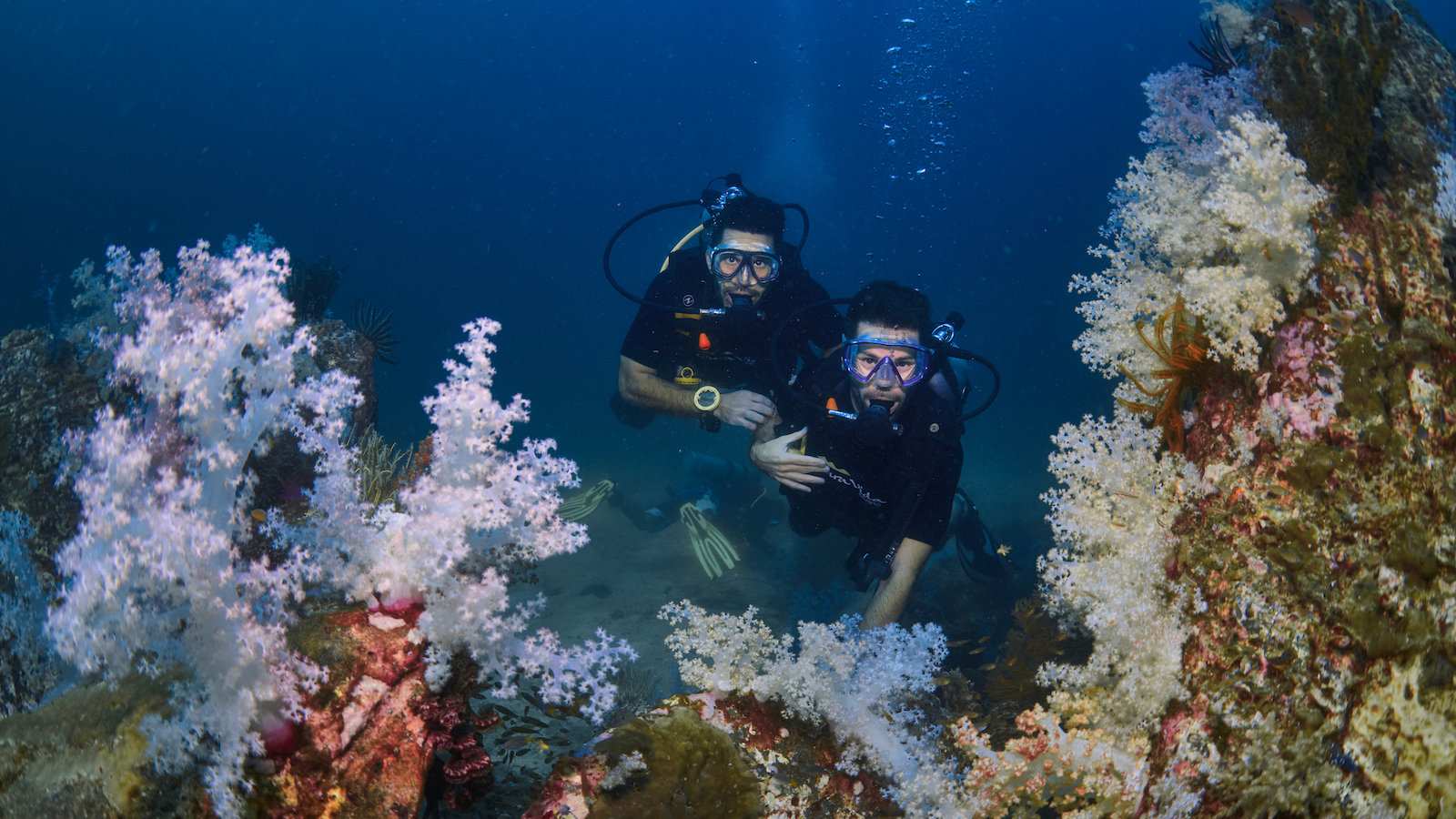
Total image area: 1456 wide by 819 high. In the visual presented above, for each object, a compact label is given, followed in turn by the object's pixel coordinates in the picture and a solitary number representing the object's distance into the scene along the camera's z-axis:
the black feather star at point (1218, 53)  2.27
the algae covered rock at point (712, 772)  2.13
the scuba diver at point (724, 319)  6.22
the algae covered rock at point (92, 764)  1.68
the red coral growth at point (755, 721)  2.56
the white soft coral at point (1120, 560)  1.85
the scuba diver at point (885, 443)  4.80
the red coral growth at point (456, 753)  2.12
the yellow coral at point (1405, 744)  1.25
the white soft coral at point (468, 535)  2.12
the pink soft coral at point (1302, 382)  1.61
